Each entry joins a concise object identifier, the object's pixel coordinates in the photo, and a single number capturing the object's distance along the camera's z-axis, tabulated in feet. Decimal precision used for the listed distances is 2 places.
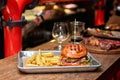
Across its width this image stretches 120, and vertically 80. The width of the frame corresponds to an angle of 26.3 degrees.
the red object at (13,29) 6.64
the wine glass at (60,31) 6.41
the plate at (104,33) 7.95
